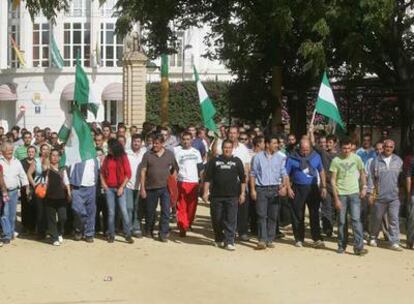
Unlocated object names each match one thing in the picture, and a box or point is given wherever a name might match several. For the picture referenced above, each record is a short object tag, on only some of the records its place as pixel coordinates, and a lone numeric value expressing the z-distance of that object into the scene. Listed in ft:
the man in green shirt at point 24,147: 49.57
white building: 168.04
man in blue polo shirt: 40.50
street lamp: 165.37
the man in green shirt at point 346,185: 38.70
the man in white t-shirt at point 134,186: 42.70
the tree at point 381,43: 51.49
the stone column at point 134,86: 119.96
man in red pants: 43.39
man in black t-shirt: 39.93
